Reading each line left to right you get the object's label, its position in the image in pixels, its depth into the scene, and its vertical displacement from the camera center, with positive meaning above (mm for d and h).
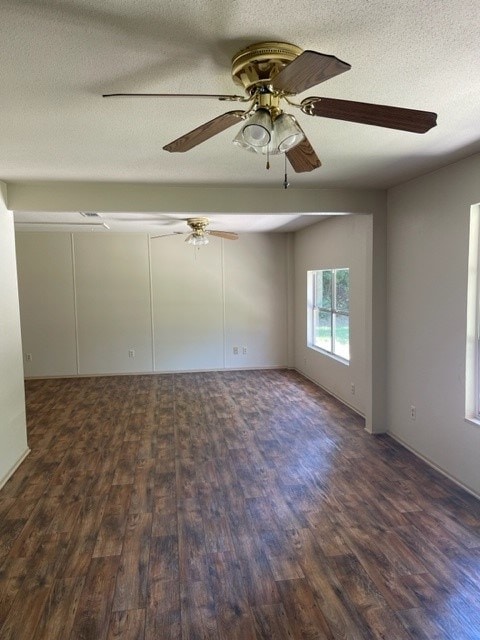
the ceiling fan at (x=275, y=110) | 1394 +644
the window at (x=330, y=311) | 5309 -343
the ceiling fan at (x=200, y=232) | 4945 +769
